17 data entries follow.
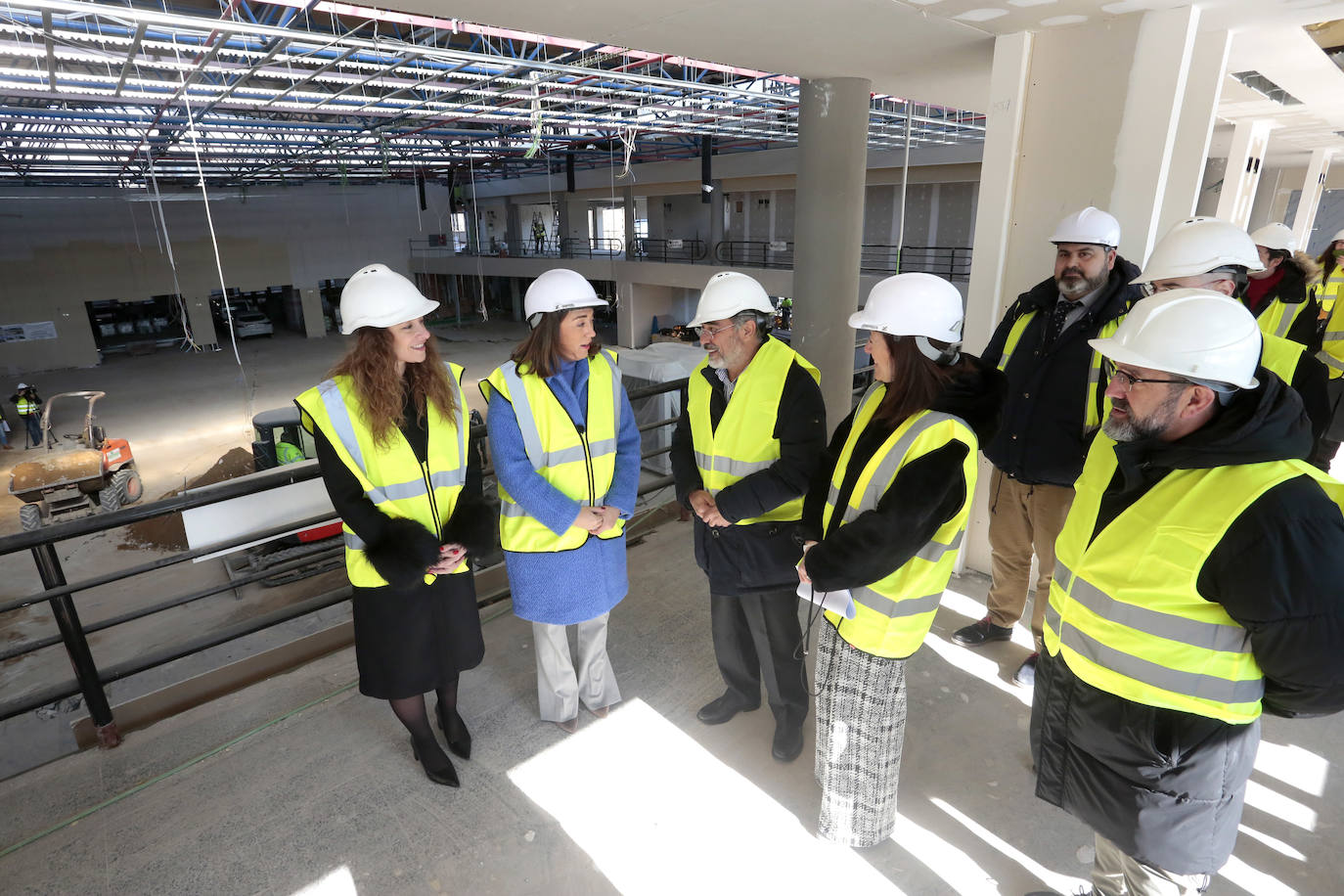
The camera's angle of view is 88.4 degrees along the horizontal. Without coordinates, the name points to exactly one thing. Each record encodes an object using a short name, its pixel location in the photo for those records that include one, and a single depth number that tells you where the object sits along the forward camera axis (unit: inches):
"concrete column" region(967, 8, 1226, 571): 118.6
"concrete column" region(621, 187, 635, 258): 929.5
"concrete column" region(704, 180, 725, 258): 861.2
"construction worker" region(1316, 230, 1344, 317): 172.6
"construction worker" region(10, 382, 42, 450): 543.2
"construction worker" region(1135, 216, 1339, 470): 93.7
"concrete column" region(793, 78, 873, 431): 200.2
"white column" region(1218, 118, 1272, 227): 301.9
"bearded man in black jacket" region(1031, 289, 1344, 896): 51.7
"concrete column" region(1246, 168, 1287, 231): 562.3
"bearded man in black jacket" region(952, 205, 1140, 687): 106.3
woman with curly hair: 83.6
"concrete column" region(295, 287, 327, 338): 993.5
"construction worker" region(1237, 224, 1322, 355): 146.2
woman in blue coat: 92.7
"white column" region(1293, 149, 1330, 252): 466.6
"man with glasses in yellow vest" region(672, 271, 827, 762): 91.4
